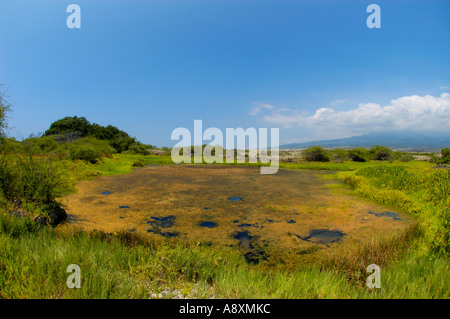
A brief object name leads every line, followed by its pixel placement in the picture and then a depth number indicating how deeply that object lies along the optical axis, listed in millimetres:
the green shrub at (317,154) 29984
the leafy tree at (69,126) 36188
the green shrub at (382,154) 28781
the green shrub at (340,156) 29812
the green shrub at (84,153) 16641
